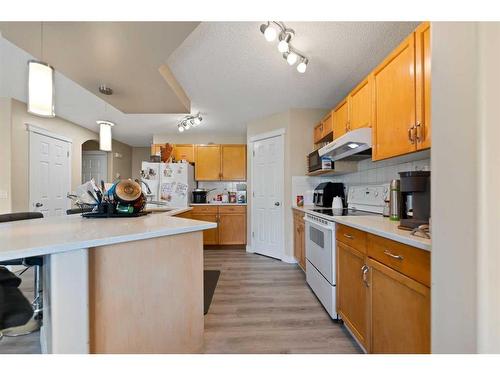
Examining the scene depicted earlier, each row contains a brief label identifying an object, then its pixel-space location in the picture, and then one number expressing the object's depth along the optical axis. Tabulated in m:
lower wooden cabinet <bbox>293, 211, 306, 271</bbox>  2.80
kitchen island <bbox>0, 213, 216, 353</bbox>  0.91
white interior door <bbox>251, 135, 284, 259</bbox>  3.54
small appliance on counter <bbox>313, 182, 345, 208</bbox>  2.95
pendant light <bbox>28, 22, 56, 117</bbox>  1.30
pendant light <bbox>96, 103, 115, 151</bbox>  3.05
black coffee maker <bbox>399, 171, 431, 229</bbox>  1.21
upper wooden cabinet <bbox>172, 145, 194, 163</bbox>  4.73
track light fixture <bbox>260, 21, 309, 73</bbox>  1.52
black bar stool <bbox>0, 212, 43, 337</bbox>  1.46
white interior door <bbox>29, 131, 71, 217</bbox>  3.41
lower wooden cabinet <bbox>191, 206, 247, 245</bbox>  4.28
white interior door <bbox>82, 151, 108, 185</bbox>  5.58
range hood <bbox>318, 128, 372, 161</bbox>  1.85
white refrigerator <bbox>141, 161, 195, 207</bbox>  3.88
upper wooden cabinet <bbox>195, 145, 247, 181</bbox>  4.73
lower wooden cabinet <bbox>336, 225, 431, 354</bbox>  0.98
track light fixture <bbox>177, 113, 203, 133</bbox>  3.60
